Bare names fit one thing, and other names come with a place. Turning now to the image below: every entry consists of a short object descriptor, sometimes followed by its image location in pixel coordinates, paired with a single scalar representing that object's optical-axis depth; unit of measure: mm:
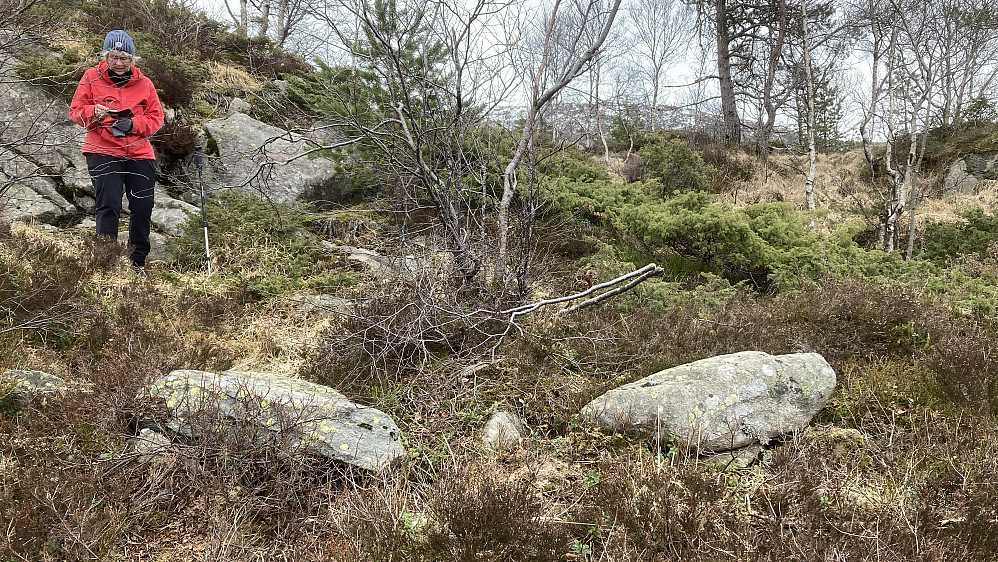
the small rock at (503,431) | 2873
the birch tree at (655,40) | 22686
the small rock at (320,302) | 4633
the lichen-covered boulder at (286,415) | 2434
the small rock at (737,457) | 2631
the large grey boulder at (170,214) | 6215
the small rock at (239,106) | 8500
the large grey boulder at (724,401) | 2779
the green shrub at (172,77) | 7730
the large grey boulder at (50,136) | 6180
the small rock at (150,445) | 2330
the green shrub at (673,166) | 8766
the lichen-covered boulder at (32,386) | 2613
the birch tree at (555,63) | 4047
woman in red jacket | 4715
